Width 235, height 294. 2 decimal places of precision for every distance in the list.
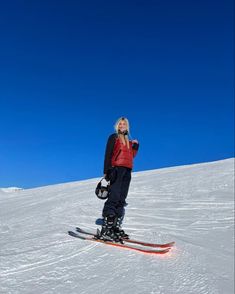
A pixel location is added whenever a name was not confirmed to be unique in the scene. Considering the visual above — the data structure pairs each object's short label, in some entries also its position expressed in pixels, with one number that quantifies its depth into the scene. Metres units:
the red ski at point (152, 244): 6.06
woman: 6.57
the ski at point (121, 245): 5.64
